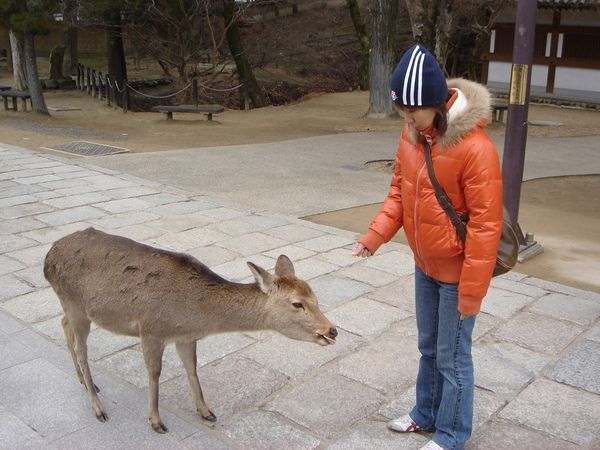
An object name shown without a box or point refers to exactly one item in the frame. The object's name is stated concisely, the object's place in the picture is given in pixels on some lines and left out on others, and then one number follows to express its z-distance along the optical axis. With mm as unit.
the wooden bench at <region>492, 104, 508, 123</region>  15844
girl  2533
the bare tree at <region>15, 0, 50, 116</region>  14750
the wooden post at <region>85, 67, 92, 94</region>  22289
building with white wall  20719
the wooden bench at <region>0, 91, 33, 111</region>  16141
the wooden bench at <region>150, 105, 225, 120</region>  15609
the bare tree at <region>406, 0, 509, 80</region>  14773
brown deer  2914
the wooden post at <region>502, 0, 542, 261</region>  5602
